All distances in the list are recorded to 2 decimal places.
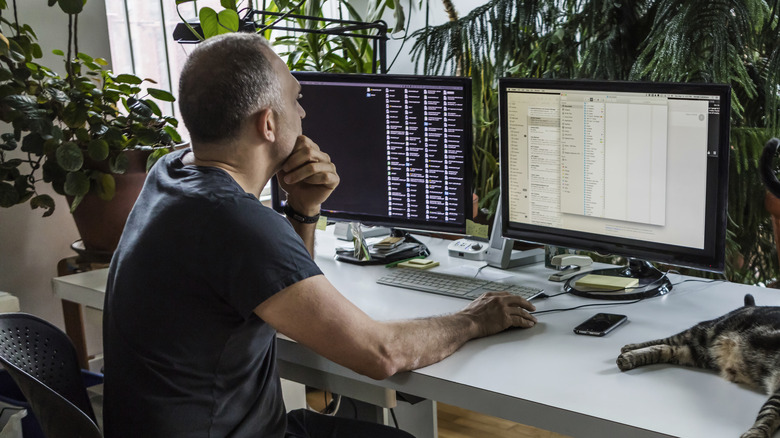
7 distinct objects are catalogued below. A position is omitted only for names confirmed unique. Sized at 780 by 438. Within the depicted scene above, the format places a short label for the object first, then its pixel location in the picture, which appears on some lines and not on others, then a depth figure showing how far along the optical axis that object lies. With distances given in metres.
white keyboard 1.74
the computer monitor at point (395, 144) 1.89
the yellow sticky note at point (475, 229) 1.91
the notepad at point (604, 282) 1.72
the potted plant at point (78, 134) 2.18
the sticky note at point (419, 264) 2.01
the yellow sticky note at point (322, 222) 2.14
